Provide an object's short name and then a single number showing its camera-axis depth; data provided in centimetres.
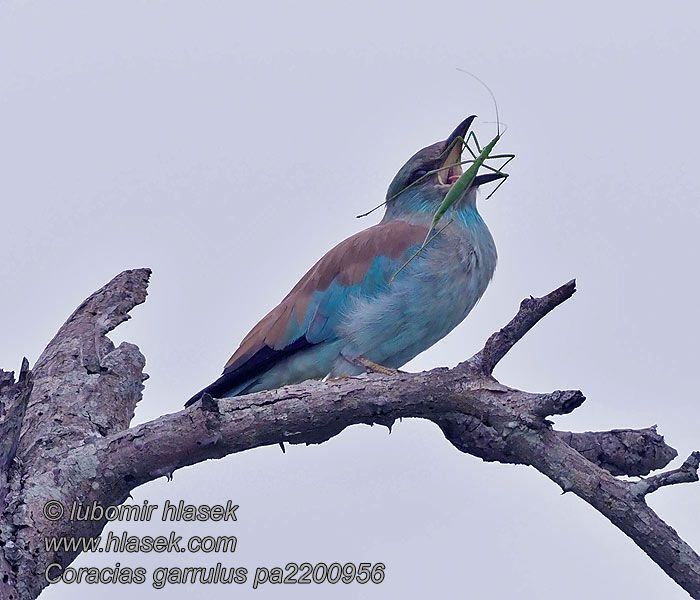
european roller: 1213
